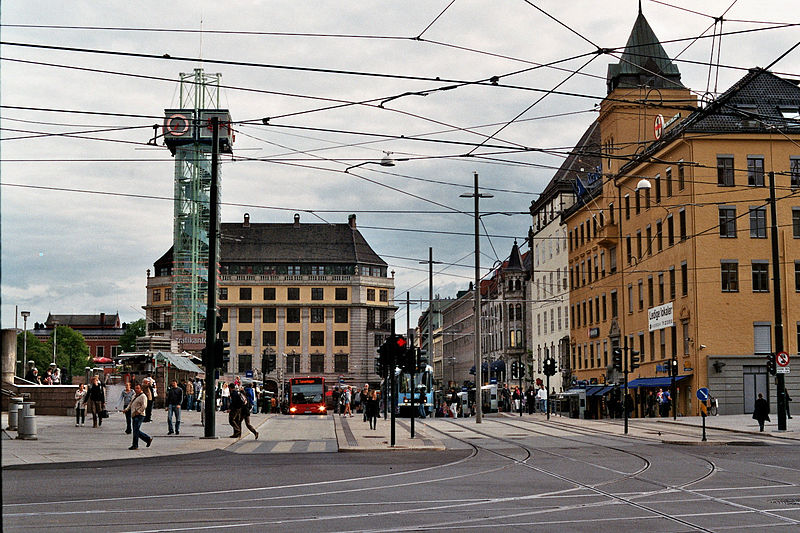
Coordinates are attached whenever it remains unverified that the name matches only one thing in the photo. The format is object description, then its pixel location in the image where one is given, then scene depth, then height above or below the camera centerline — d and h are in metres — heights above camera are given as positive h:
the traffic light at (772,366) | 35.01 -0.46
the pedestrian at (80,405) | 35.00 -1.61
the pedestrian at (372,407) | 38.47 -2.00
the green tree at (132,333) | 157.12 +3.69
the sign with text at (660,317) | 56.65 +2.06
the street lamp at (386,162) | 26.63 +5.01
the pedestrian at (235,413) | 29.05 -1.61
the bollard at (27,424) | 26.08 -1.67
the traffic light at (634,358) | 38.08 -0.16
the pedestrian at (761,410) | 34.53 -1.94
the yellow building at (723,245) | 51.53 +5.54
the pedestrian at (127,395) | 32.50 -1.22
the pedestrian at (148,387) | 24.89 -0.74
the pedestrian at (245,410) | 29.16 -1.52
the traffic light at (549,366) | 52.50 -0.59
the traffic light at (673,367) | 44.16 -0.58
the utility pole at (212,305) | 26.97 +1.34
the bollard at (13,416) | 29.36 -1.69
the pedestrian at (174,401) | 30.59 -1.31
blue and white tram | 56.14 -2.22
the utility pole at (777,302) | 33.75 +1.67
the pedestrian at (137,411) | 22.94 -1.22
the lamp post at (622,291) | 66.04 +4.00
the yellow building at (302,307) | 131.00 +6.22
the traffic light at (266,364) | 55.72 -0.44
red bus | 67.56 -2.66
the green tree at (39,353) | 149.75 +0.65
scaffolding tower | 88.50 +11.09
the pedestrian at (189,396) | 50.64 -2.02
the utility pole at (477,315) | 43.91 +1.71
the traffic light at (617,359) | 38.60 -0.19
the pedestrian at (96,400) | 33.74 -1.42
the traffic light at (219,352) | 26.69 +0.11
